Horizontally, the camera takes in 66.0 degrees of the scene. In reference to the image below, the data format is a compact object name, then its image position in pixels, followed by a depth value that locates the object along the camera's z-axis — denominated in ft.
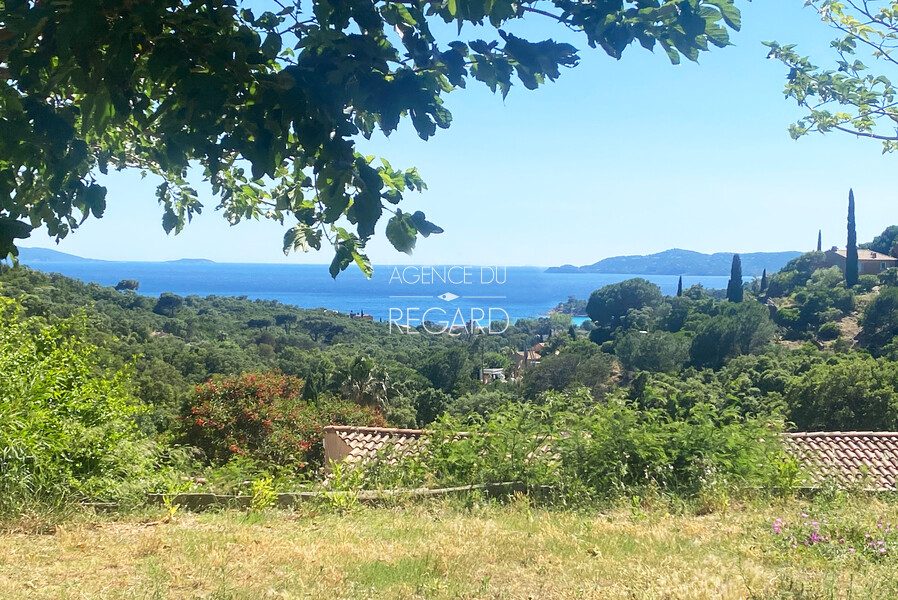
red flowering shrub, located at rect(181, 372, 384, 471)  44.11
